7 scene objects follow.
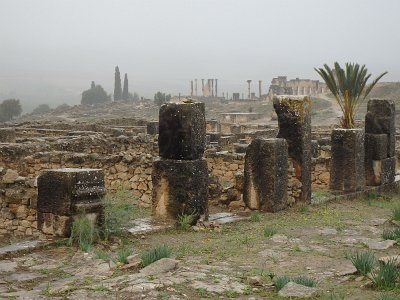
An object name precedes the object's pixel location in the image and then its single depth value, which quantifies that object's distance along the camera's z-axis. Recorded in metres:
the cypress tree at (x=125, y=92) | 109.55
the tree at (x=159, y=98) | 79.75
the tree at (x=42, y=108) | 99.94
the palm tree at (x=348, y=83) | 17.05
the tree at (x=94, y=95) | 109.12
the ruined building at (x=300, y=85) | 101.58
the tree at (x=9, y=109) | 79.19
